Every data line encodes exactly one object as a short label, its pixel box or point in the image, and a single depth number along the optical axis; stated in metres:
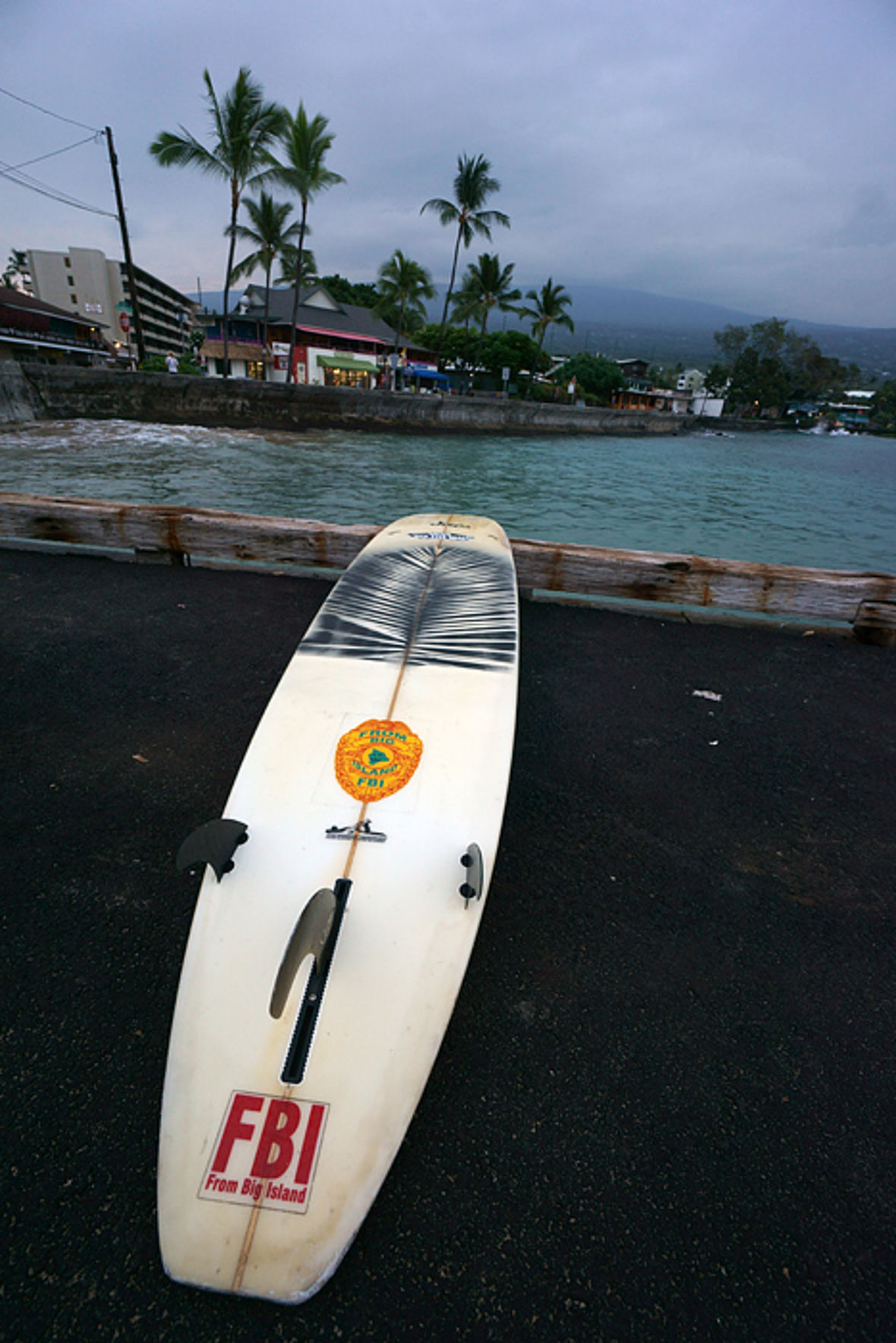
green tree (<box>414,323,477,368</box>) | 57.75
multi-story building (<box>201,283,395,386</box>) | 40.41
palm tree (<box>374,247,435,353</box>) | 39.03
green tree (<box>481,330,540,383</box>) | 57.12
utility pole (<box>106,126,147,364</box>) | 18.52
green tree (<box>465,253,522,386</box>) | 43.00
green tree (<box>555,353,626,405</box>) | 65.81
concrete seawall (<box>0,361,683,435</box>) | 18.98
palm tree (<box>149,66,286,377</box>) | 21.72
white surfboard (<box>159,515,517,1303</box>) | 1.48
